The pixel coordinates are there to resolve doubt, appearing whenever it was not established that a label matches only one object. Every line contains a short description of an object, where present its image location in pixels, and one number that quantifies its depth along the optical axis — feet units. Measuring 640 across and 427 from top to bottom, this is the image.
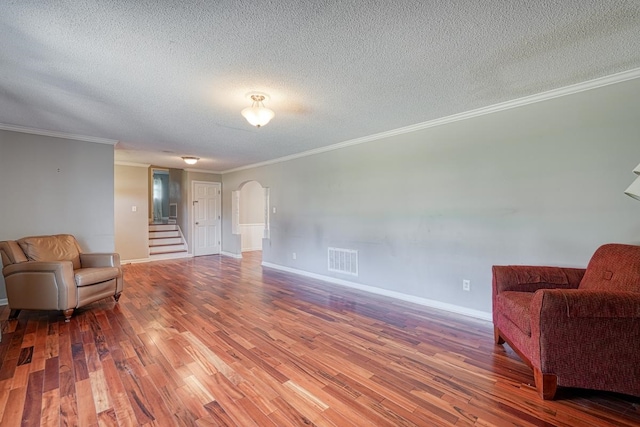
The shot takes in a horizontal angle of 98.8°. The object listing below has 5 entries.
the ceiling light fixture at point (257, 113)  8.70
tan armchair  9.95
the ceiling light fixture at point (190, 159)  18.49
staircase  23.31
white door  24.59
